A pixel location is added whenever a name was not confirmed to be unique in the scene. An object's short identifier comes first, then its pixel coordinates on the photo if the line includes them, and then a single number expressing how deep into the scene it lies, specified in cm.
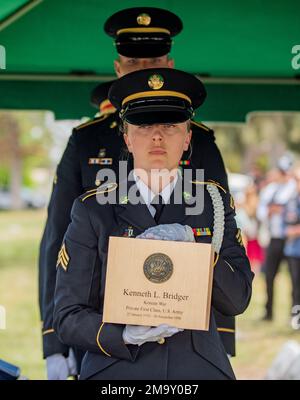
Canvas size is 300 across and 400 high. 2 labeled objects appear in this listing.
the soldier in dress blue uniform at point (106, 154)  794
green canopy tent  972
